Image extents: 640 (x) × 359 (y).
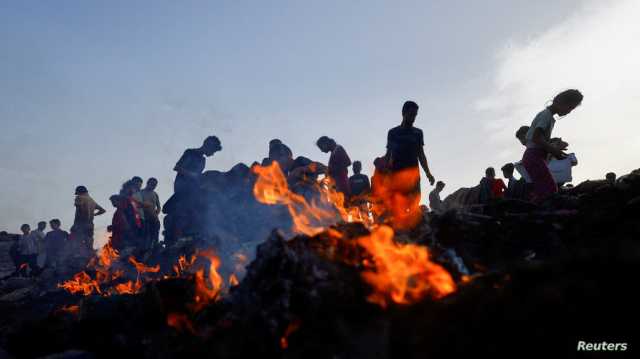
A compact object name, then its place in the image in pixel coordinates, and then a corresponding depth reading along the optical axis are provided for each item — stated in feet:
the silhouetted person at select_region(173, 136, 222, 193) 38.86
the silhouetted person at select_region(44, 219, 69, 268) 48.96
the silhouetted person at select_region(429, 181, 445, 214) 45.71
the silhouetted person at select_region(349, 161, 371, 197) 36.35
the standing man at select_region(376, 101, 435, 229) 24.95
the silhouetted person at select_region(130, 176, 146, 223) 41.60
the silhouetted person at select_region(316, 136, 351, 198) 34.12
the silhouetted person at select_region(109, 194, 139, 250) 41.11
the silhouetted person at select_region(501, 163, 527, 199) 34.00
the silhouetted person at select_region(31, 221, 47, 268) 49.85
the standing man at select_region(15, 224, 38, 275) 49.78
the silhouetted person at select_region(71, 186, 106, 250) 45.29
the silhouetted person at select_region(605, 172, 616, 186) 41.77
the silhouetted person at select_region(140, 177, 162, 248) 42.24
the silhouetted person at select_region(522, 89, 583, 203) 22.40
